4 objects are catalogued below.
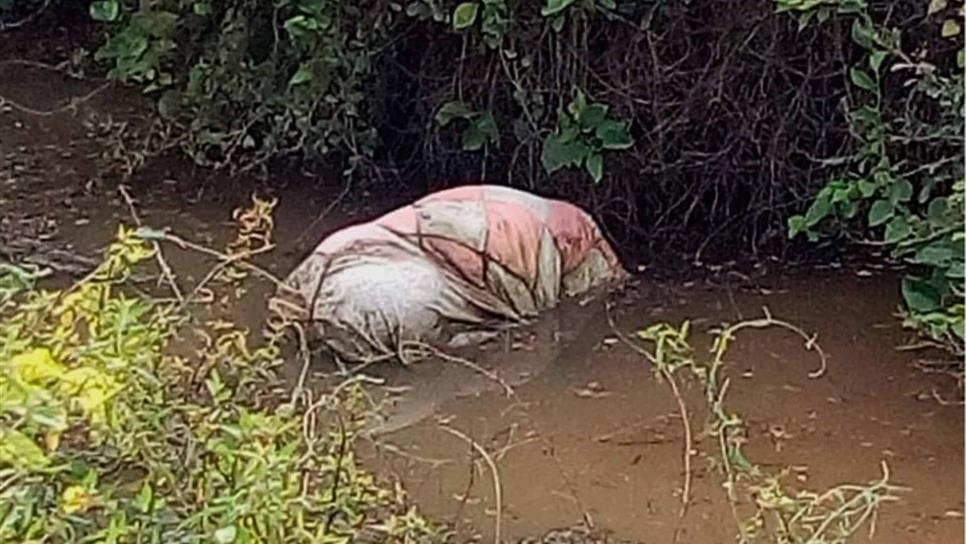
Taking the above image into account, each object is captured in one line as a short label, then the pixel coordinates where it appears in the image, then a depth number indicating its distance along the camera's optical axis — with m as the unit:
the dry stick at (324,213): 5.64
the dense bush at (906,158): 4.57
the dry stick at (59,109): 7.12
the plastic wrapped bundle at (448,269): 4.69
